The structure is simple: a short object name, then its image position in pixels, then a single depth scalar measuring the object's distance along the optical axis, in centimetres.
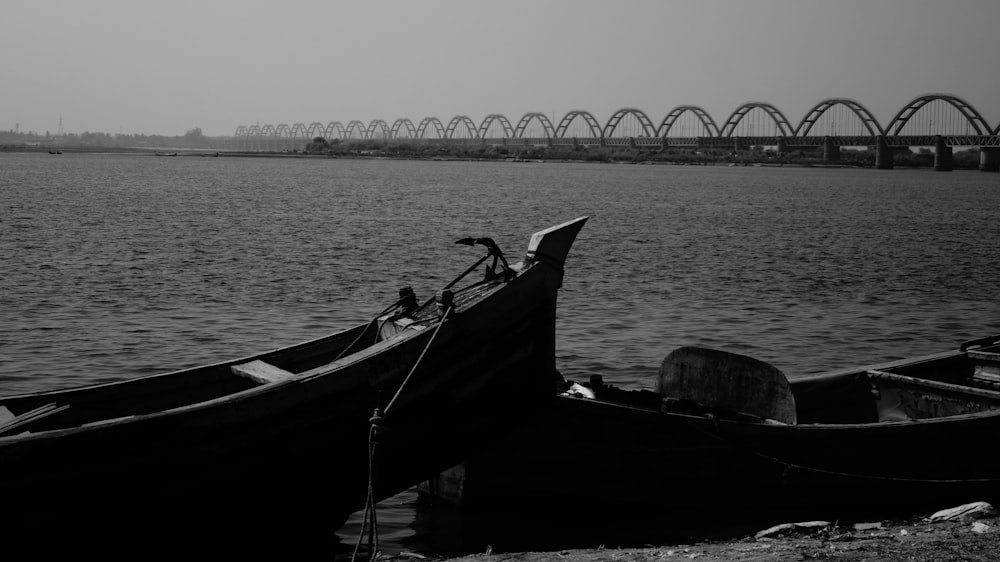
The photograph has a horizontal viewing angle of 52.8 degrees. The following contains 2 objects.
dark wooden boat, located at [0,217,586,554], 700
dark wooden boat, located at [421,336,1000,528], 936
